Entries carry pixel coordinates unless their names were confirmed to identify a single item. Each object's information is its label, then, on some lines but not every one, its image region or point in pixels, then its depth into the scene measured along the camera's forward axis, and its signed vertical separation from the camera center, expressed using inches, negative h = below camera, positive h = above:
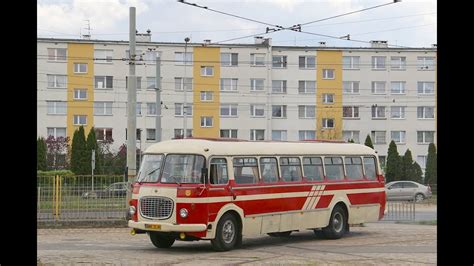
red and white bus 637.3 -52.4
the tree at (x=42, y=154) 2020.5 -53.3
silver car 1704.0 -126.7
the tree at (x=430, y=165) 2295.5 -91.6
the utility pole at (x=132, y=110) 885.2 +31.8
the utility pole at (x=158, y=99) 1172.0 +60.6
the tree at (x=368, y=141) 2382.3 -15.2
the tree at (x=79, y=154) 2214.6 -55.7
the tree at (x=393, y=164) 2399.1 -90.7
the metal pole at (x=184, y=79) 2305.1 +193.9
